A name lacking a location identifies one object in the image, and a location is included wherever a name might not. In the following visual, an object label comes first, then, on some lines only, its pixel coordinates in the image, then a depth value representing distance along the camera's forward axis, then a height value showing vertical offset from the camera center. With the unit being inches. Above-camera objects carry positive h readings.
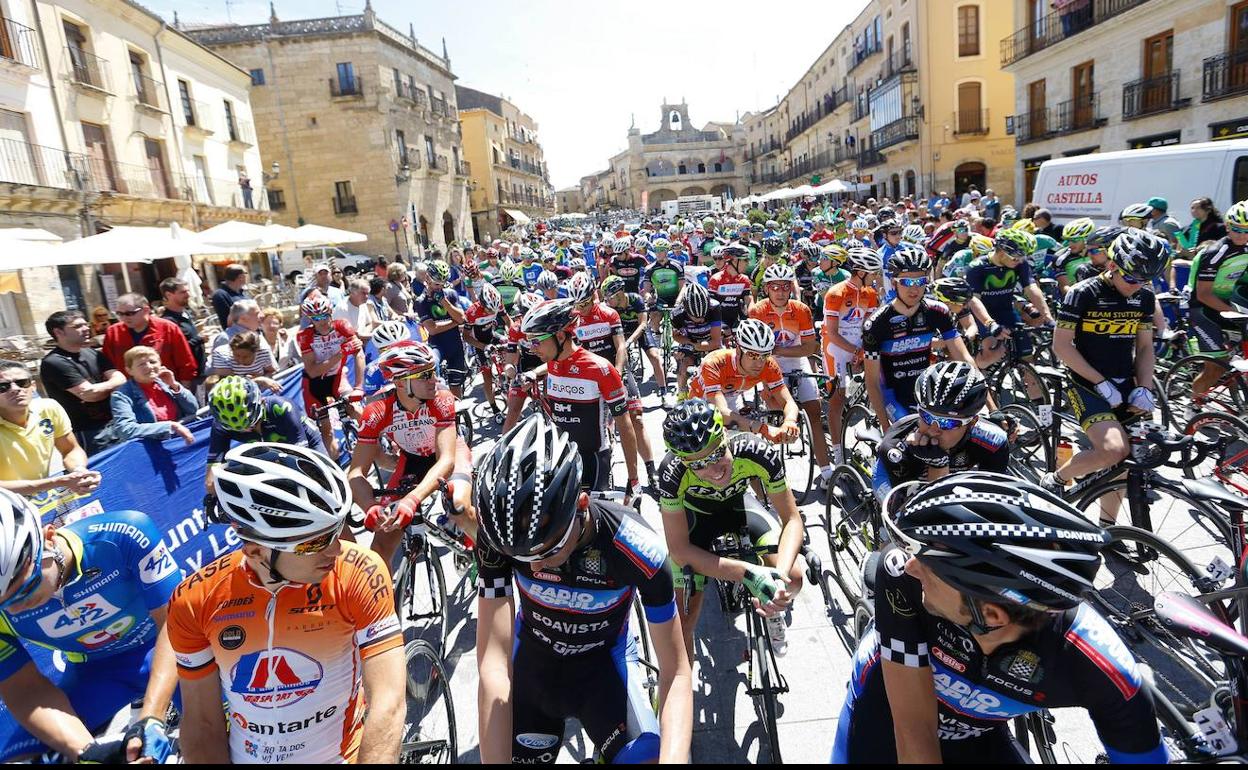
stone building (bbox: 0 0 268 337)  725.3 +228.1
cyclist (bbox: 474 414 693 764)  96.6 -56.5
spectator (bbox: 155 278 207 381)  332.2 -4.3
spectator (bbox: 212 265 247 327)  407.2 +1.8
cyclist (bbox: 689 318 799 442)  207.3 -45.9
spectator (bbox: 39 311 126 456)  234.4 -24.9
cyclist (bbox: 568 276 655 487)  280.1 -30.7
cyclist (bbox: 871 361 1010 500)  147.0 -50.0
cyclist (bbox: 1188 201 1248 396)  254.4 -36.7
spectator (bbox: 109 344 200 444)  218.0 -34.8
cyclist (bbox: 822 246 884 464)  281.9 -35.5
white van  420.5 +14.1
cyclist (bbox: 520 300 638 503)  210.2 -41.8
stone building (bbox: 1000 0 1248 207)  689.6 +152.6
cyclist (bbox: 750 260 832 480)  268.8 -36.9
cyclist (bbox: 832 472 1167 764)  73.3 -48.4
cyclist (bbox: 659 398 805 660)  135.6 -58.4
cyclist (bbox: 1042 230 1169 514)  177.9 -39.9
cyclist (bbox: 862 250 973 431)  211.9 -37.4
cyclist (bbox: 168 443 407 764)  94.4 -50.2
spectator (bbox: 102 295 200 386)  285.7 -15.1
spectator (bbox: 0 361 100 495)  169.0 -34.3
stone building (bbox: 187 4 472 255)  1496.1 +376.7
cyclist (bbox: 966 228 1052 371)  288.7 -30.6
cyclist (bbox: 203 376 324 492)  177.9 -34.8
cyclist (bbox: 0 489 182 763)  99.1 -55.5
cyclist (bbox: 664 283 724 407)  324.5 -42.6
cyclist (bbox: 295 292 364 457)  283.6 -30.3
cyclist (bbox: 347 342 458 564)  180.1 -43.6
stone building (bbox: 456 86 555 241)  2652.6 +451.0
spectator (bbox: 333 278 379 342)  391.9 -16.4
